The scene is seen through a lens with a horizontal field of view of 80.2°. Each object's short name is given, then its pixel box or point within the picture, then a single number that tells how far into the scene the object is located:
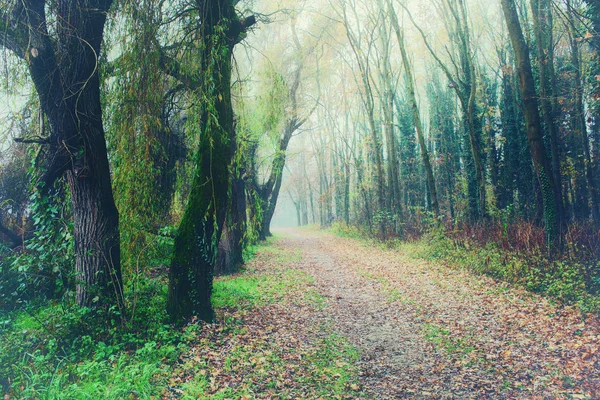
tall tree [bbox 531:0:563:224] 10.59
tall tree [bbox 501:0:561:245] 7.79
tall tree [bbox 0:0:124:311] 4.70
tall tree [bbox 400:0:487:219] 11.54
